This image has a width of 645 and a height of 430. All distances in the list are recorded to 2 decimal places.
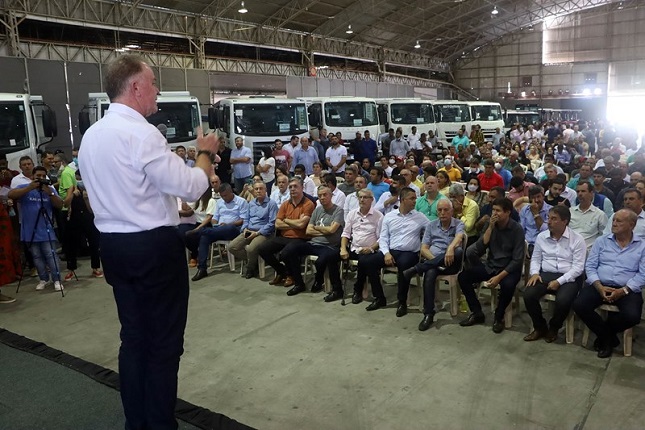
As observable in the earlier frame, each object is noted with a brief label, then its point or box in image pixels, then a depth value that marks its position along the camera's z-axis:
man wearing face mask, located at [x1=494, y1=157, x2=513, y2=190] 9.23
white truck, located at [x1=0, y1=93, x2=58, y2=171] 8.98
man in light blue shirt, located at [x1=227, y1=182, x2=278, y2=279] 7.03
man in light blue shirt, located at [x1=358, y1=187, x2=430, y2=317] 5.70
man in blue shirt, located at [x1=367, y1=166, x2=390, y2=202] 7.86
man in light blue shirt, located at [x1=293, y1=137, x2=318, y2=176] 11.76
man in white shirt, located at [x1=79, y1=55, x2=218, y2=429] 2.17
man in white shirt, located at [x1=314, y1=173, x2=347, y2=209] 7.27
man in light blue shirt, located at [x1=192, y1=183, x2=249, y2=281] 7.22
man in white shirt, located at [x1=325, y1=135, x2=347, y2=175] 12.77
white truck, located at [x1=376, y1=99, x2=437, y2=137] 17.05
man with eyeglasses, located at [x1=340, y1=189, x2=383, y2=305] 5.95
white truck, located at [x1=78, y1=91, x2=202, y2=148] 10.95
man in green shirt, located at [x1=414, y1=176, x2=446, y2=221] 6.42
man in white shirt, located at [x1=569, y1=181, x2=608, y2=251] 5.64
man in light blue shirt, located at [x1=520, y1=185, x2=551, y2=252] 5.82
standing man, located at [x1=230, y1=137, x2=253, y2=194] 11.30
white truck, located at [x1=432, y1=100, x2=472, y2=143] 19.12
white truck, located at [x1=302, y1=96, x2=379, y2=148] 14.87
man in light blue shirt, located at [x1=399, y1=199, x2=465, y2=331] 5.26
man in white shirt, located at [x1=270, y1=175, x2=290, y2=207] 7.68
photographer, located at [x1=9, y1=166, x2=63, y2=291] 6.27
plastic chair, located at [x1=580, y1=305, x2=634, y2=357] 4.39
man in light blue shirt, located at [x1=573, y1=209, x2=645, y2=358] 4.38
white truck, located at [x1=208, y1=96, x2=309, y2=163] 12.12
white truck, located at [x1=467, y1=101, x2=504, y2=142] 20.53
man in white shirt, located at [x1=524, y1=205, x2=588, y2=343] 4.70
